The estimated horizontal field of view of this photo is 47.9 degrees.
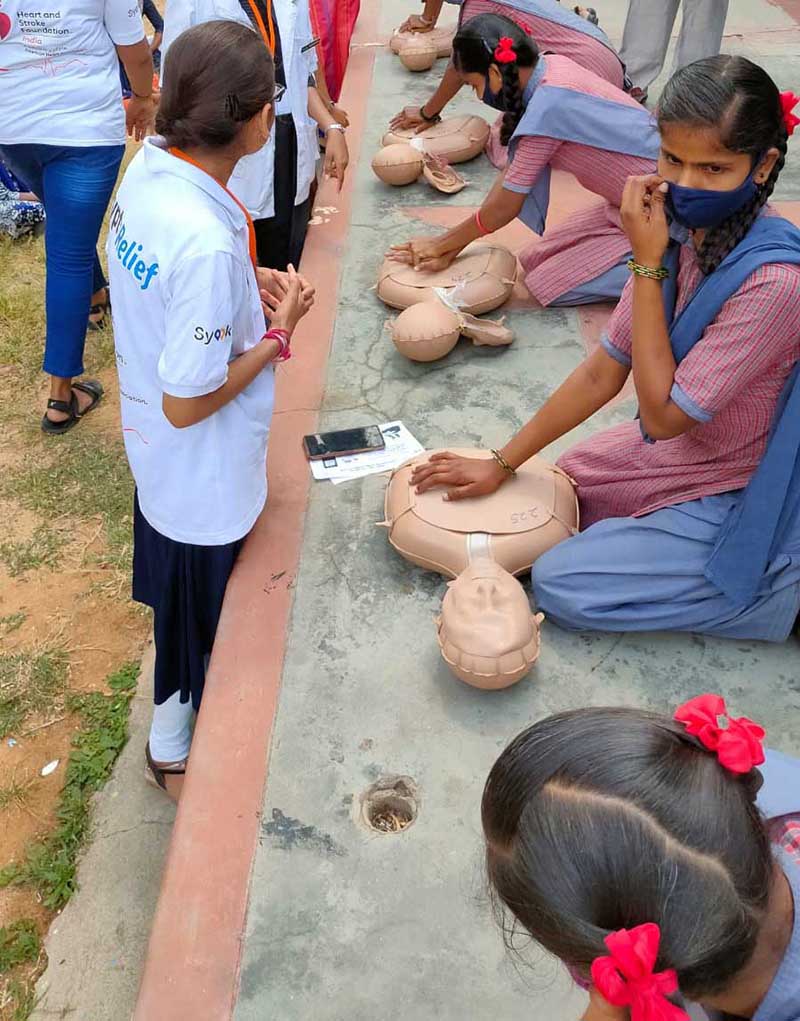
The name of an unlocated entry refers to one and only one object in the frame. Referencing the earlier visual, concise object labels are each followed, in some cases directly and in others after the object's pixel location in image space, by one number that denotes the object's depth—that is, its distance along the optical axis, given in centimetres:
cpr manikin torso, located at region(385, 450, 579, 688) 207
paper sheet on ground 284
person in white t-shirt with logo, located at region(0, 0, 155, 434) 308
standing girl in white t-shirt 171
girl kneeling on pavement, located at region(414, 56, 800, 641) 182
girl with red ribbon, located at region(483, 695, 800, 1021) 102
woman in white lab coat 295
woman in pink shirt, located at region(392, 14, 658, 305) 308
